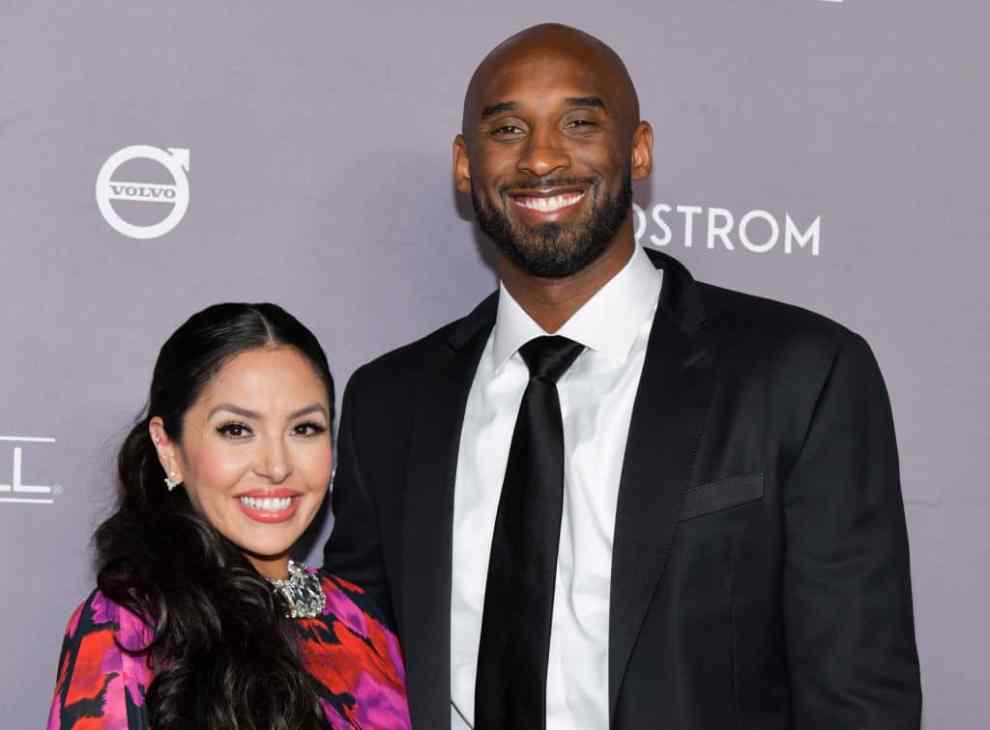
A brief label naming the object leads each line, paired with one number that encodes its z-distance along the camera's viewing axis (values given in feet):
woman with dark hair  5.47
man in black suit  5.76
